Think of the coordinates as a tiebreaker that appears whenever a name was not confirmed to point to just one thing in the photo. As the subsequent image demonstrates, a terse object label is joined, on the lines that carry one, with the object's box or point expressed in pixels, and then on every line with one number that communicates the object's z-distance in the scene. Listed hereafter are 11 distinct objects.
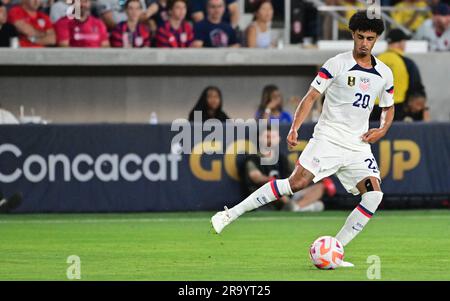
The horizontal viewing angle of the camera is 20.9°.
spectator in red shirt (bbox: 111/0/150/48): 20.94
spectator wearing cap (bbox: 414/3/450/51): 21.59
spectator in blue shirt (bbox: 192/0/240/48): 21.12
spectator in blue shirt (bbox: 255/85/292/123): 18.77
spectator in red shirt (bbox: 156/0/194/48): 20.84
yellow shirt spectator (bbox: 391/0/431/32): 22.33
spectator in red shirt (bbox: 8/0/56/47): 20.23
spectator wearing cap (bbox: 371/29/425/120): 18.70
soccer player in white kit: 10.98
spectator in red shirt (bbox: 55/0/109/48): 20.63
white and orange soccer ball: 10.40
